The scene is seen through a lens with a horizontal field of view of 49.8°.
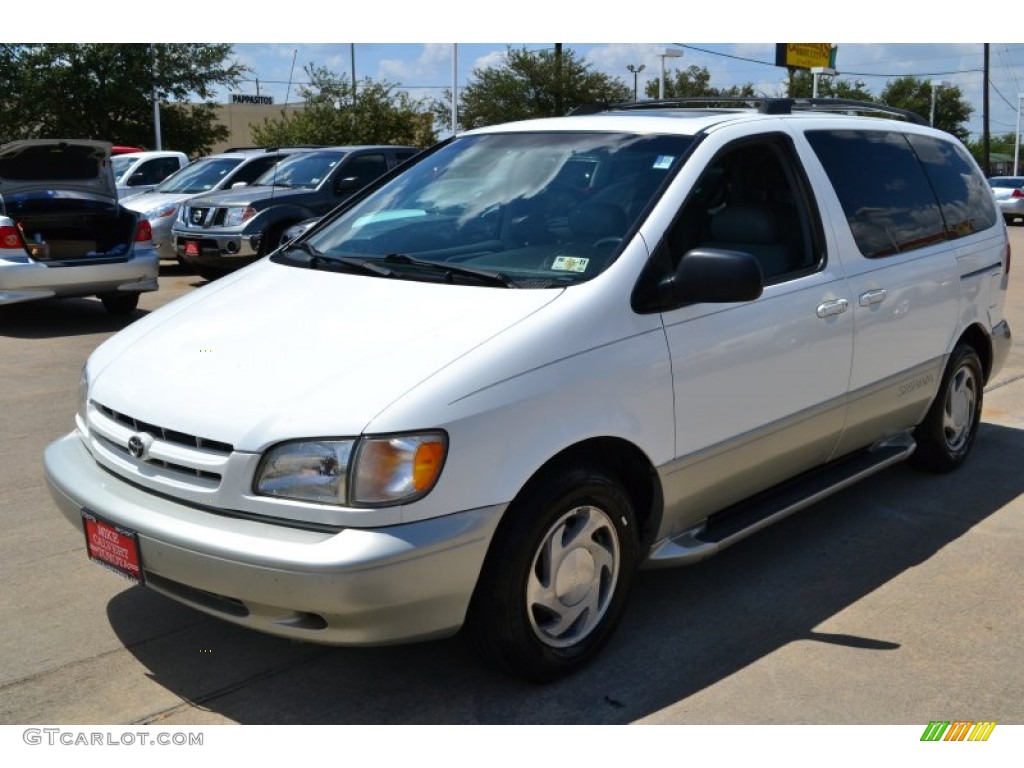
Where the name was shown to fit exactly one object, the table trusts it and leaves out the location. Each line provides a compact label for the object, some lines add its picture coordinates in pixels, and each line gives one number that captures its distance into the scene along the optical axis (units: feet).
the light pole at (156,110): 100.99
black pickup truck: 42.04
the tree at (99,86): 102.58
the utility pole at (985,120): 155.22
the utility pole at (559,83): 118.21
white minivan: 9.98
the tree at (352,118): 99.86
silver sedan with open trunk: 32.81
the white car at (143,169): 59.11
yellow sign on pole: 174.81
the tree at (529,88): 119.14
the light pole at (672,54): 100.32
